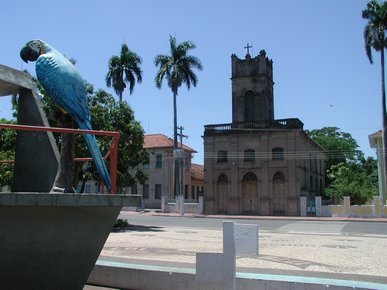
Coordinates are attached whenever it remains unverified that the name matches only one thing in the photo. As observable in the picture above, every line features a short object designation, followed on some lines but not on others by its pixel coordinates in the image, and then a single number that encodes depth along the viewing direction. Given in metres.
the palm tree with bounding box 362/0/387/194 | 40.81
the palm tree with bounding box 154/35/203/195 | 46.66
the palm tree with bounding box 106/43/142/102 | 45.38
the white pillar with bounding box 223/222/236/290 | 5.66
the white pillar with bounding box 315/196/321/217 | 41.31
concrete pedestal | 5.23
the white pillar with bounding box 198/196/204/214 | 47.03
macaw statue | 6.20
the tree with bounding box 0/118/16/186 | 18.17
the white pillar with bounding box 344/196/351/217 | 39.47
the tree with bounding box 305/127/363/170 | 70.31
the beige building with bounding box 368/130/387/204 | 44.00
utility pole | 48.34
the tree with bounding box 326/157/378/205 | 43.58
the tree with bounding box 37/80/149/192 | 24.64
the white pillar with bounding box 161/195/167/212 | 49.34
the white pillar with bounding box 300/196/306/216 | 42.06
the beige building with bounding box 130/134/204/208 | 57.22
